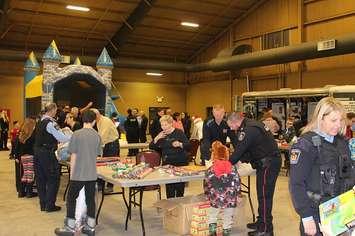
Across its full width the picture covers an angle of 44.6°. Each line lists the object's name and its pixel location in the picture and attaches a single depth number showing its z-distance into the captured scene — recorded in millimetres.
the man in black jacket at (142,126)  12580
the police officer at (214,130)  5879
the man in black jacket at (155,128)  11233
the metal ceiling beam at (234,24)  17541
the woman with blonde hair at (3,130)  14350
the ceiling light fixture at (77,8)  15338
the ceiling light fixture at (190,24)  17739
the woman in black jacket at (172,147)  5383
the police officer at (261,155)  4293
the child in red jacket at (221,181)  4250
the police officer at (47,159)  5594
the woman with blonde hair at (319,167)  2309
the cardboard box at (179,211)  4691
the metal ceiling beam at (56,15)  15314
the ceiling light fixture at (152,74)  21495
